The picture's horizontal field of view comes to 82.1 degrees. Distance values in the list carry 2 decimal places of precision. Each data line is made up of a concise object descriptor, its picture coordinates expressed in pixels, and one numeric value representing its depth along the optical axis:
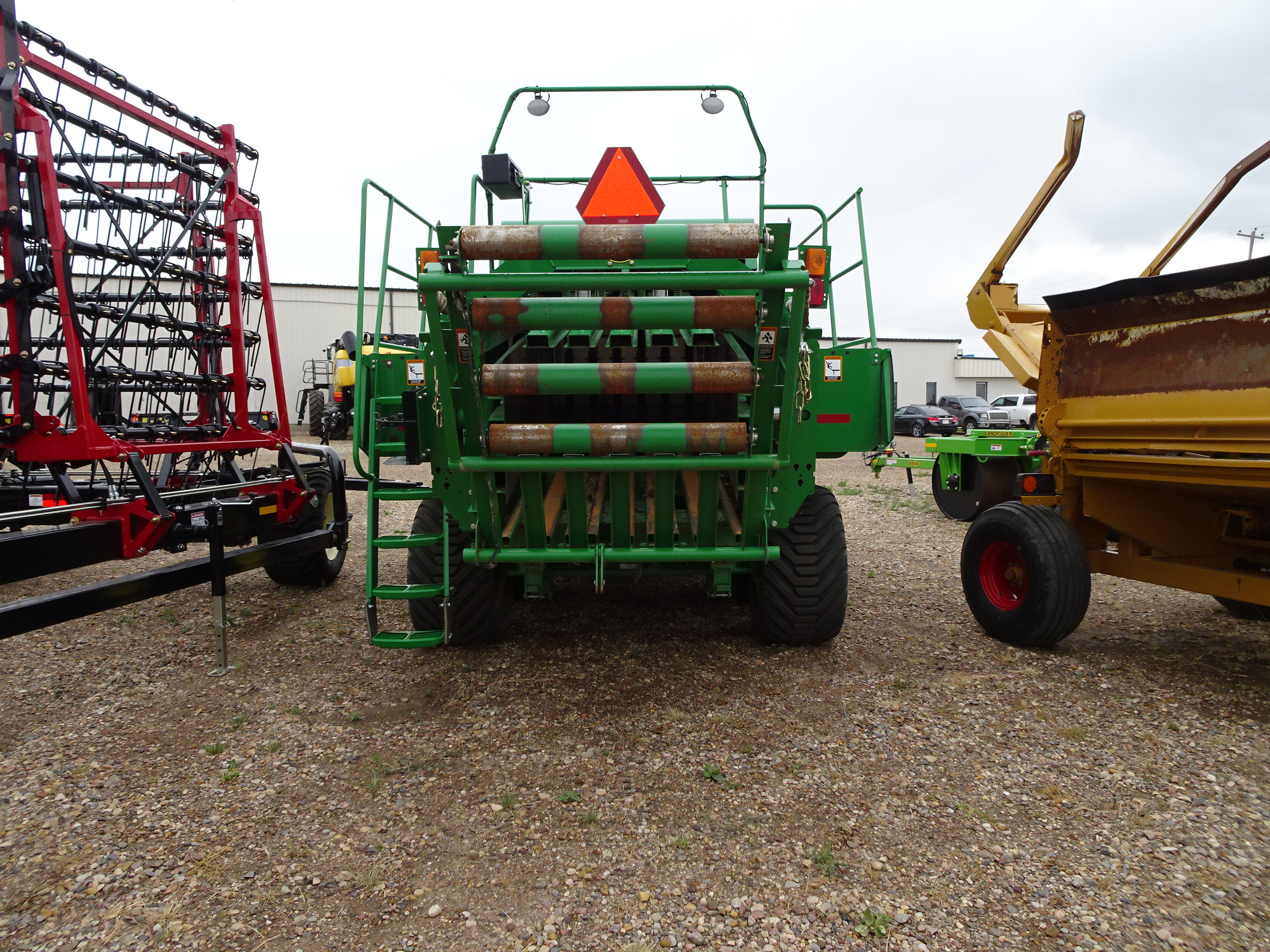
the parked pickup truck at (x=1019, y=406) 23.38
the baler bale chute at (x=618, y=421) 2.62
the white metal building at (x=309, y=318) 27.41
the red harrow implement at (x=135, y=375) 3.41
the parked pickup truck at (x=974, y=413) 22.29
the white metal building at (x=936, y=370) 41.97
